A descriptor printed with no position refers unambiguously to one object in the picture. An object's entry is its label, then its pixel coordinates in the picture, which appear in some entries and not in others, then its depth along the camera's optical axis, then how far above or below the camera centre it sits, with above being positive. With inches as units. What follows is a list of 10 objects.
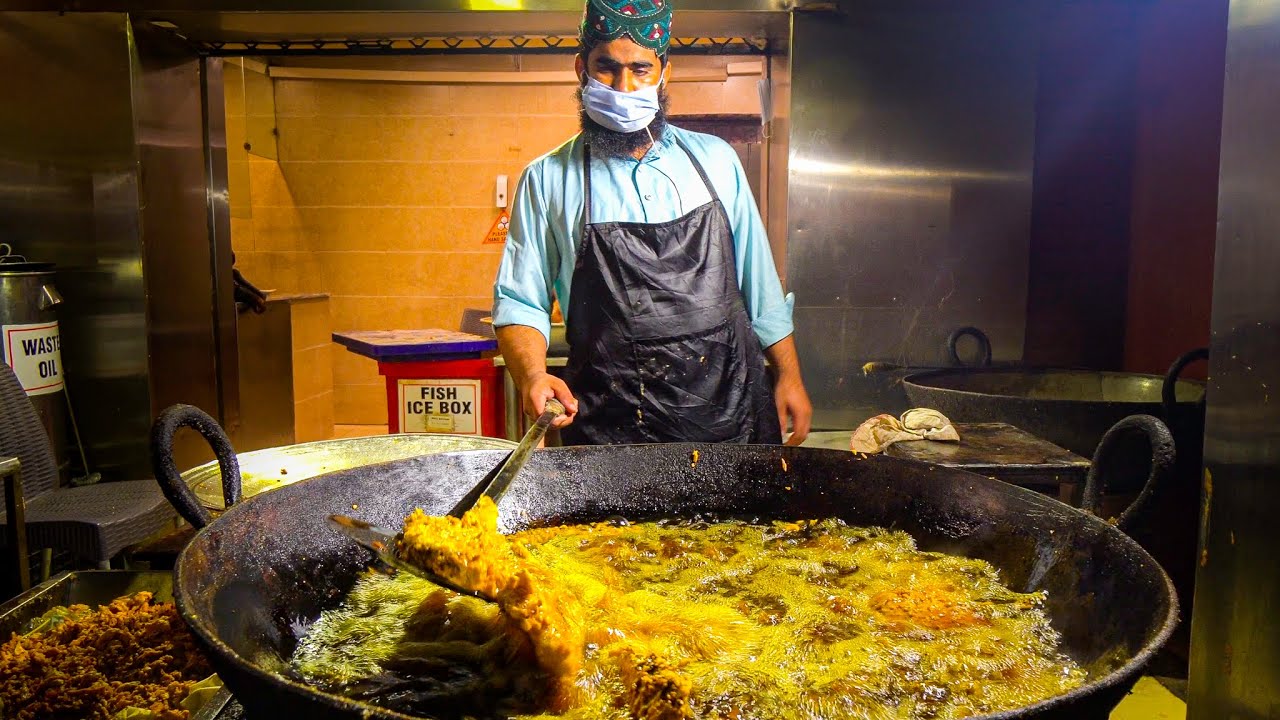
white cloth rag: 85.0 -15.4
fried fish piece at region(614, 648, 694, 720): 33.1 -15.9
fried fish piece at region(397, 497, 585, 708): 37.1 -13.5
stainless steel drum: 133.8 -10.6
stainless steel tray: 54.8 -20.4
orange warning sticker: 259.1 +10.7
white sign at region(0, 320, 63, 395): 133.9 -13.7
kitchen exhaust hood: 131.5 +38.4
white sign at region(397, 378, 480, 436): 165.5 -25.3
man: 94.5 -0.4
